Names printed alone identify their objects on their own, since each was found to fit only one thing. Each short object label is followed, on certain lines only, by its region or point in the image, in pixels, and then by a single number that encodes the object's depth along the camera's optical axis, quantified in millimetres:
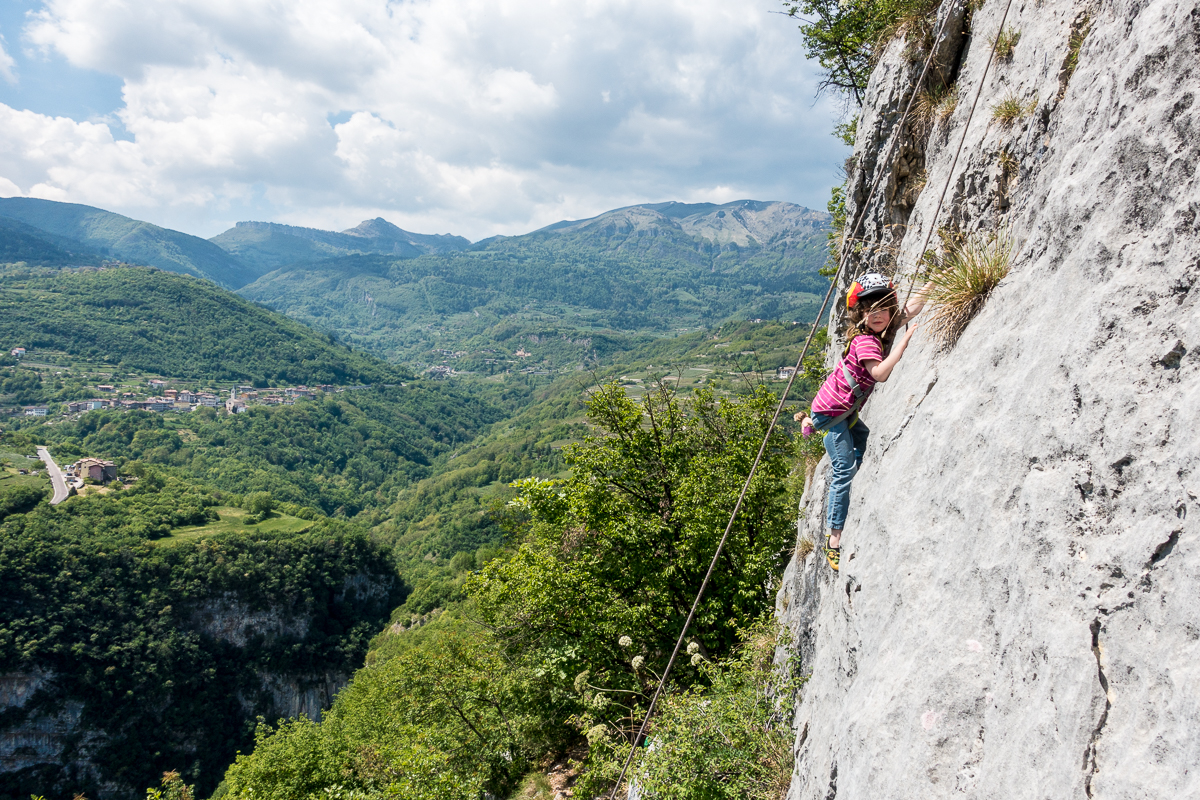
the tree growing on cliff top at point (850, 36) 9461
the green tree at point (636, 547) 11258
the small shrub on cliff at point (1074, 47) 4672
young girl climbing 5406
